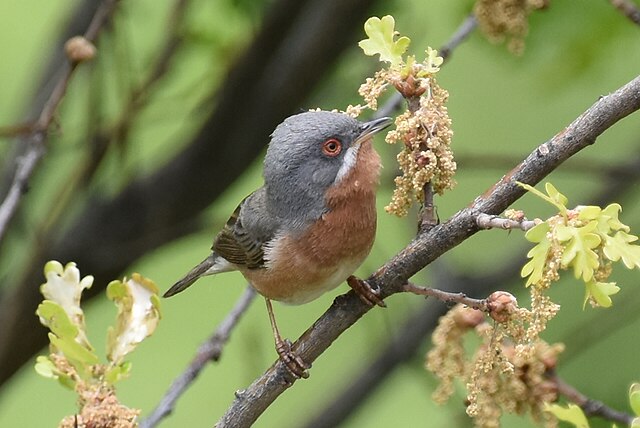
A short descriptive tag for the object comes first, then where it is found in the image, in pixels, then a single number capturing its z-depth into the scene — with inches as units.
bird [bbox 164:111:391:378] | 245.3
